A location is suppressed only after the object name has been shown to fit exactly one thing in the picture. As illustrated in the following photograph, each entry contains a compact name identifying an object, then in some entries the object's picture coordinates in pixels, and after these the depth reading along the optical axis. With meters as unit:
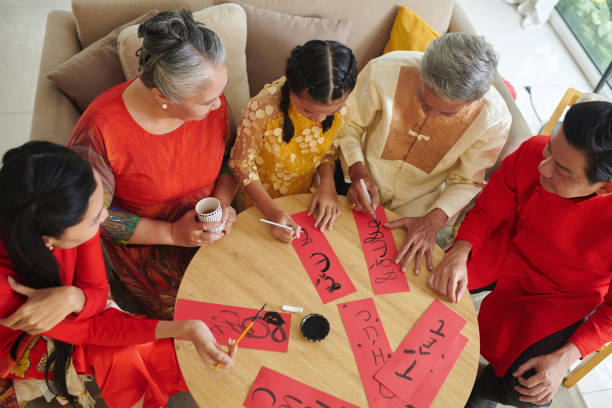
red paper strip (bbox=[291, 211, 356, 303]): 1.34
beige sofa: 1.73
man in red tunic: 1.23
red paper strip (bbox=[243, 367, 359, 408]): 1.11
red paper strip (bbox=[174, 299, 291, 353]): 1.21
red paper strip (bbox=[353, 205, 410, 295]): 1.37
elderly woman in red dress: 1.19
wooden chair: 1.68
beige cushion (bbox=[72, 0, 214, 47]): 1.85
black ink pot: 1.22
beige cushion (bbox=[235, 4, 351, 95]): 2.03
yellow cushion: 2.08
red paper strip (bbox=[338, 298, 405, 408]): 1.15
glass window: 3.28
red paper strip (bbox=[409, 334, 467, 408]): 1.15
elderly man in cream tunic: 1.35
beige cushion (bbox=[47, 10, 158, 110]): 1.73
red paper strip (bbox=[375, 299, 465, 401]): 1.17
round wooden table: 1.15
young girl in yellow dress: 1.30
